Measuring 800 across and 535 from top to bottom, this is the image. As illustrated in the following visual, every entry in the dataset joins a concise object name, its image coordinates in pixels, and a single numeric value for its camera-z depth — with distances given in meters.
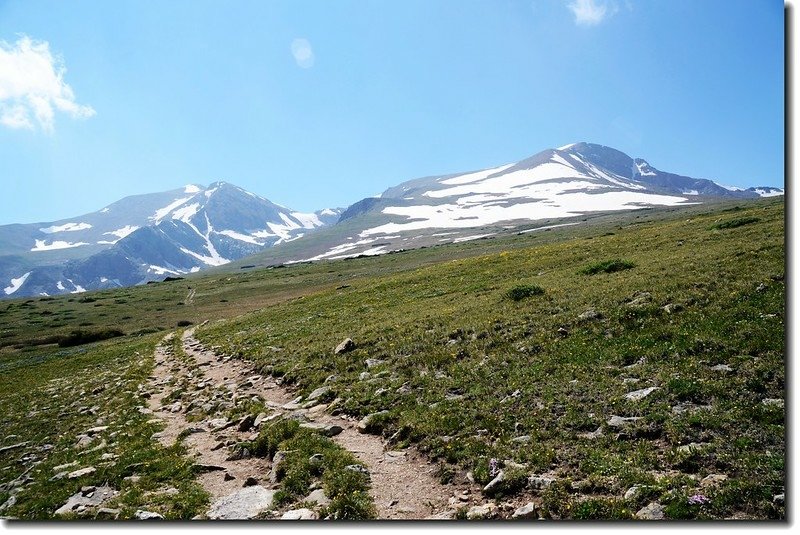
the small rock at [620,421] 10.16
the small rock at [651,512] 7.27
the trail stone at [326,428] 12.84
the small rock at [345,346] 20.80
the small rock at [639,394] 11.09
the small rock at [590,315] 17.49
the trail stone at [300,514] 8.83
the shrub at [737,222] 34.55
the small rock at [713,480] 7.57
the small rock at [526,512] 7.96
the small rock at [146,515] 9.18
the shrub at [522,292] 23.53
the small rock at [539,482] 8.59
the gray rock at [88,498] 10.15
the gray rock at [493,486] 8.79
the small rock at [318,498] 9.16
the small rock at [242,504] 9.34
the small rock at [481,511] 8.15
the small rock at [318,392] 16.34
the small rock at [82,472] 11.88
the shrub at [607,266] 26.20
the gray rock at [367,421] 13.01
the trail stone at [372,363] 18.08
